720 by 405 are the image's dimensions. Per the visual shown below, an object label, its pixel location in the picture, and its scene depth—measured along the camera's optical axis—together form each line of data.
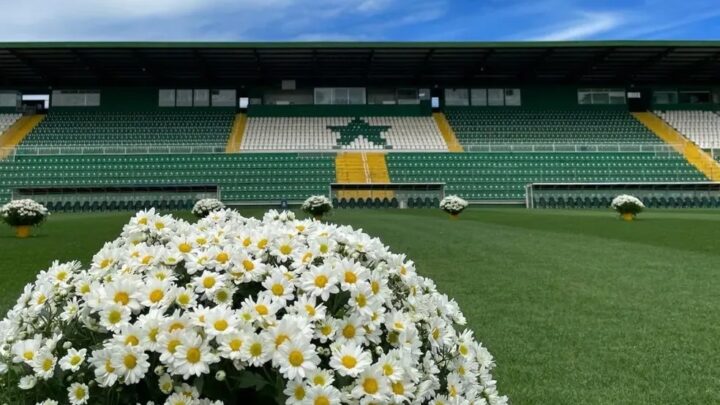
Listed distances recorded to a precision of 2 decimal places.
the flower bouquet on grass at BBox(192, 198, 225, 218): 18.00
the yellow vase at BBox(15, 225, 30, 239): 13.92
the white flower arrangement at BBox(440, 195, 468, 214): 20.84
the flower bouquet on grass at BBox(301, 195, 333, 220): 18.28
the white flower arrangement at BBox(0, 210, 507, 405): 1.60
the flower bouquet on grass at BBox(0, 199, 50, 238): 13.43
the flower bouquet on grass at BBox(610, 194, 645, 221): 18.17
